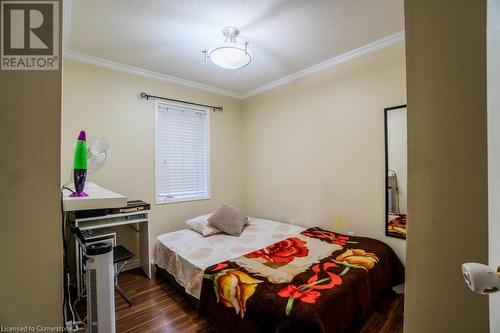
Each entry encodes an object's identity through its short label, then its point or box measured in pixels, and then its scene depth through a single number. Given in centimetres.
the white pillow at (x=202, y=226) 277
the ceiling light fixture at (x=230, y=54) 193
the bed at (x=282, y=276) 139
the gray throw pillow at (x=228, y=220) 283
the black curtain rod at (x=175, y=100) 299
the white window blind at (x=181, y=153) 317
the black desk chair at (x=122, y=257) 207
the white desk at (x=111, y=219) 99
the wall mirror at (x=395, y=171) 225
